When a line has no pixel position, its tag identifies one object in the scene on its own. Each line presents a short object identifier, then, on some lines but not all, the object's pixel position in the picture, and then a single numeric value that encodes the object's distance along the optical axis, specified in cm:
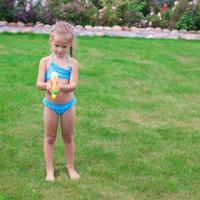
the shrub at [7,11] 1273
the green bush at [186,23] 1286
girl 466
